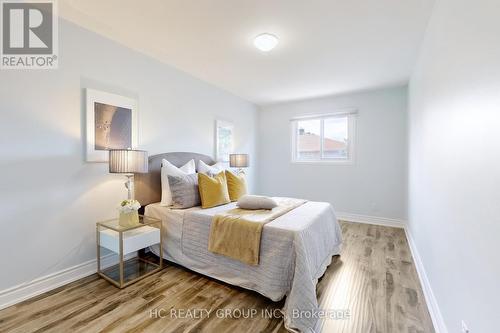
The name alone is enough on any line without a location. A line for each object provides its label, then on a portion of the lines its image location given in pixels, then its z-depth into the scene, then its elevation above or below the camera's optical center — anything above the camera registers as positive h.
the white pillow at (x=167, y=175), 2.75 -0.12
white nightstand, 2.15 -0.80
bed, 1.70 -0.79
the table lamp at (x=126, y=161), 2.20 +0.04
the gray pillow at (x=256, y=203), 2.50 -0.42
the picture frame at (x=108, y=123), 2.36 +0.46
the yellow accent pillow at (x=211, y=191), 2.69 -0.32
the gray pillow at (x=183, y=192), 2.63 -0.32
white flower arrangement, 2.28 -0.42
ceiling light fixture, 2.38 +1.33
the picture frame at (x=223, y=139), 4.14 +0.49
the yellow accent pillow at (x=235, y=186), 3.12 -0.29
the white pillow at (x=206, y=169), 3.38 -0.06
